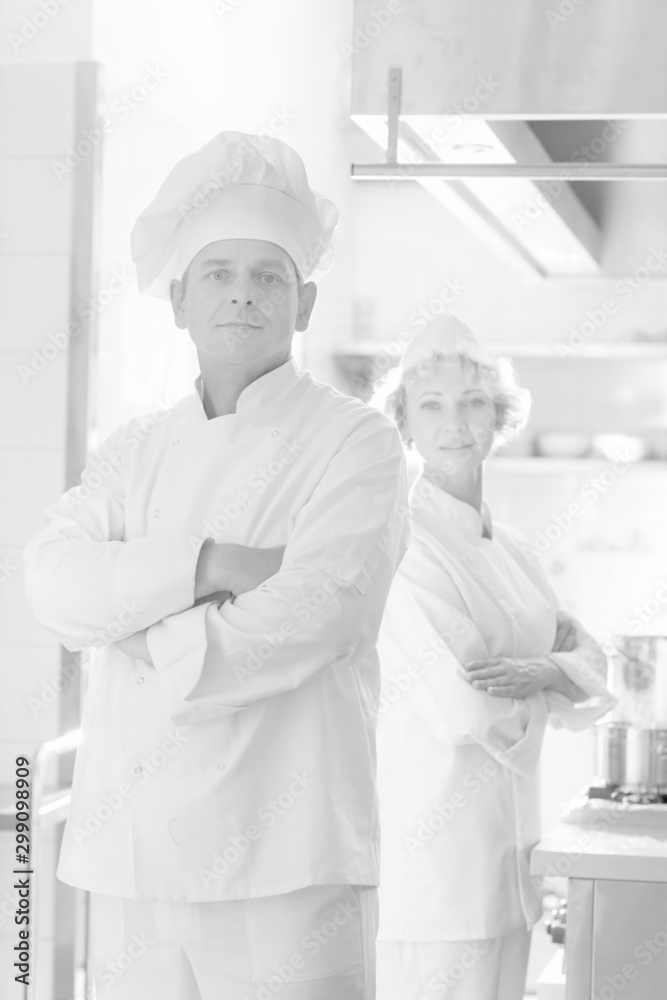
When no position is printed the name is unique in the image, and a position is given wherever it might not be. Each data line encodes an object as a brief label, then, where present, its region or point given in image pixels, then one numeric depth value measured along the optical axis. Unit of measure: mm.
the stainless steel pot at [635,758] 4058
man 2737
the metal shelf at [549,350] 9000
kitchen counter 3109
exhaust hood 3069
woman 3793
